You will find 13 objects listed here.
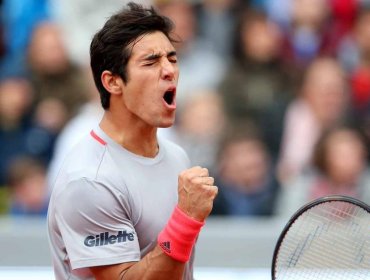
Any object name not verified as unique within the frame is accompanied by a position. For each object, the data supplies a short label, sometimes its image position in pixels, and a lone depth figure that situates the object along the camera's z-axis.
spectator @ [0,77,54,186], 15.61
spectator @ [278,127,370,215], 13.60
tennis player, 7.02
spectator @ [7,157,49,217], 14.84
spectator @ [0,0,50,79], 16.95
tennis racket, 7.78
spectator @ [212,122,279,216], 14.25
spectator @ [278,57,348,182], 14.97
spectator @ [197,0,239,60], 16.77
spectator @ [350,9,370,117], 15.63
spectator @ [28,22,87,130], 15.70
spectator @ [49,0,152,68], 16.62
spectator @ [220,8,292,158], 15.39
